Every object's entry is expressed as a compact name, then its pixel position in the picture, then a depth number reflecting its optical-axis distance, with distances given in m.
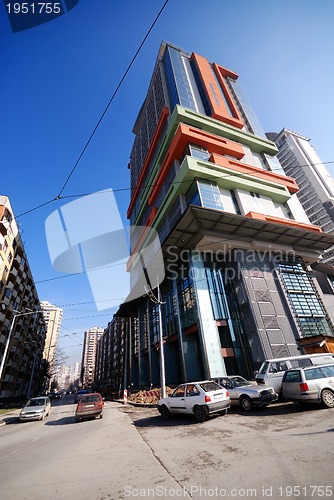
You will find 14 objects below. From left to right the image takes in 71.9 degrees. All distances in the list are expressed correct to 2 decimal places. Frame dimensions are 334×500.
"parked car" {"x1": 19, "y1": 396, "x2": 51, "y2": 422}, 16.33
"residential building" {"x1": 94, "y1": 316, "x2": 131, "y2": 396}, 45.75
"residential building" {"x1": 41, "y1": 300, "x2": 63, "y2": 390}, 99.95
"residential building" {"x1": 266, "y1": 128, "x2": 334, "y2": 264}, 76.03
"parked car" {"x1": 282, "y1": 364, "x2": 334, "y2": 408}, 8.24
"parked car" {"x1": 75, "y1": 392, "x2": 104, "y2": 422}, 13.52
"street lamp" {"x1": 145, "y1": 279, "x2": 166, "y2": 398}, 14.61
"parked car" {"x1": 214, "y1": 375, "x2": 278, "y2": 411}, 9.36
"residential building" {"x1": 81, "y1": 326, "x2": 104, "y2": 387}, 154.12
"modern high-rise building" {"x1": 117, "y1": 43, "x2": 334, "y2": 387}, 22.16
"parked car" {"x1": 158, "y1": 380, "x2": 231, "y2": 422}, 8.84
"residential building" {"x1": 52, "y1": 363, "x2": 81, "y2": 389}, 171.68
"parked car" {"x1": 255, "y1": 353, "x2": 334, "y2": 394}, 11.03
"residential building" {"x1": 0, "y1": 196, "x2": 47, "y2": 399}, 35.34
